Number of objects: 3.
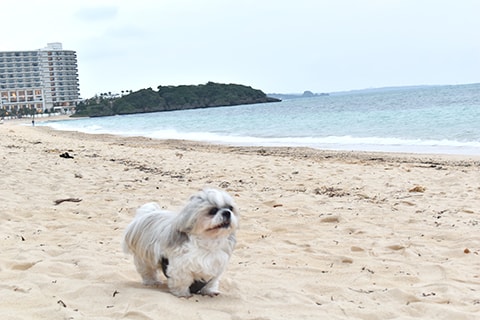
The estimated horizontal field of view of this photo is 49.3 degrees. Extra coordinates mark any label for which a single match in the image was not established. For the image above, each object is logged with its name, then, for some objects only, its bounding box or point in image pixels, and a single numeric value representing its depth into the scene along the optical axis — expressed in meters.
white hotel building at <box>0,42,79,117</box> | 159.88
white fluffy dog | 3.36
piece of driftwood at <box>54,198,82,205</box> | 7.18
